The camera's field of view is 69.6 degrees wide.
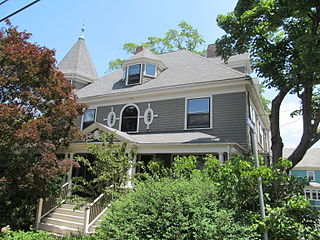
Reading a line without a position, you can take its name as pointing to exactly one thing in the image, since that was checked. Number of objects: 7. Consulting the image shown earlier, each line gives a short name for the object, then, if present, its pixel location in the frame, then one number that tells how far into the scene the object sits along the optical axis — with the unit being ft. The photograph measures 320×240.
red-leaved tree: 26.15
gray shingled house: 31.71
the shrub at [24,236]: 22.49
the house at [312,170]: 87.06
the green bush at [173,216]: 12.66
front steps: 27.27
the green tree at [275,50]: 29.81
